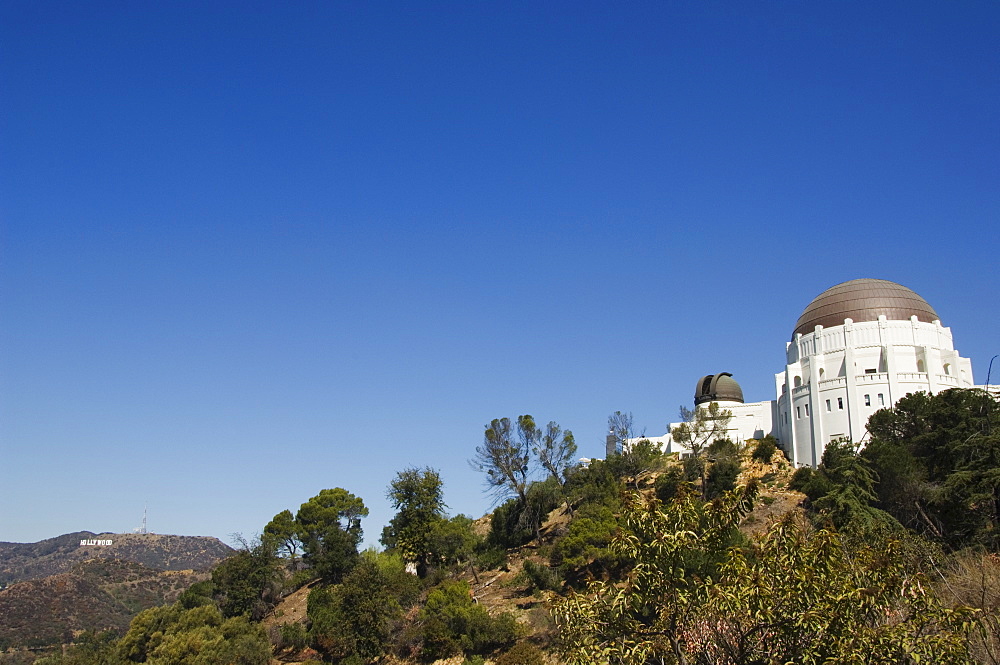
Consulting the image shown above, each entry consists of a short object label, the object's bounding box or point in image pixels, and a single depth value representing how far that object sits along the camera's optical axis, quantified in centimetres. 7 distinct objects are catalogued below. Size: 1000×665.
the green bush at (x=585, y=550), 3741
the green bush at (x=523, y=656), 3000
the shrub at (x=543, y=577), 3841
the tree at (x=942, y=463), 3391
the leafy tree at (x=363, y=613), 3594
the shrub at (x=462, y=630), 3331
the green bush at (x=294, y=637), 3997
